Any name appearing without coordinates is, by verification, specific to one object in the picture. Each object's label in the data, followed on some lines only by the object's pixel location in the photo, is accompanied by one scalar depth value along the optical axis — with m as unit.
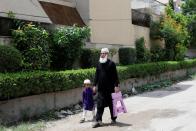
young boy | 10.71
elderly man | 9.94
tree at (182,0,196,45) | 37.62
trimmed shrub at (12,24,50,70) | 12.83
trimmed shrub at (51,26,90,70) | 14.58
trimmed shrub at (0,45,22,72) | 11.42
